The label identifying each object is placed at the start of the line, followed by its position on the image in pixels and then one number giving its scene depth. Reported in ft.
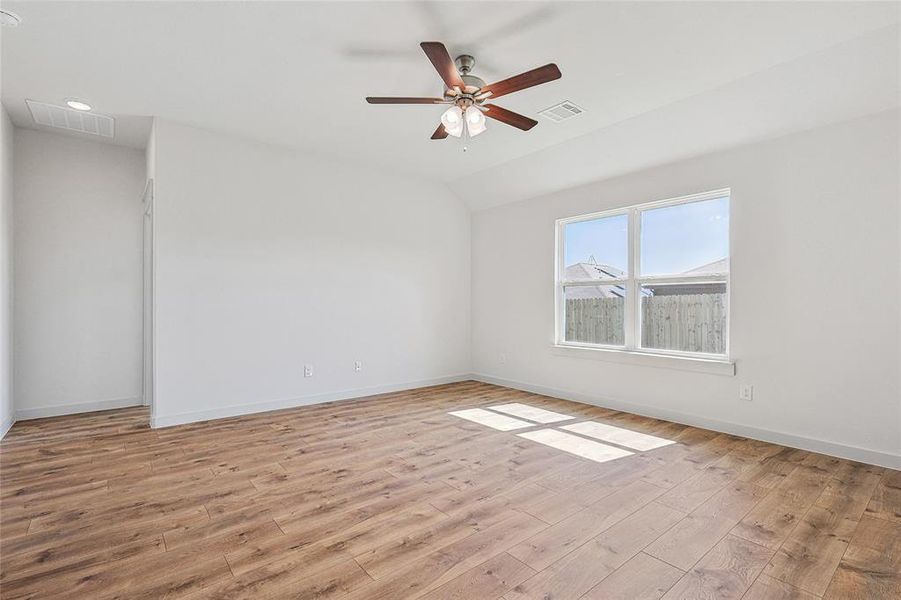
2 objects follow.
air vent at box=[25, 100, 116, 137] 12.01
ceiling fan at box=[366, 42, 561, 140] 7.96
